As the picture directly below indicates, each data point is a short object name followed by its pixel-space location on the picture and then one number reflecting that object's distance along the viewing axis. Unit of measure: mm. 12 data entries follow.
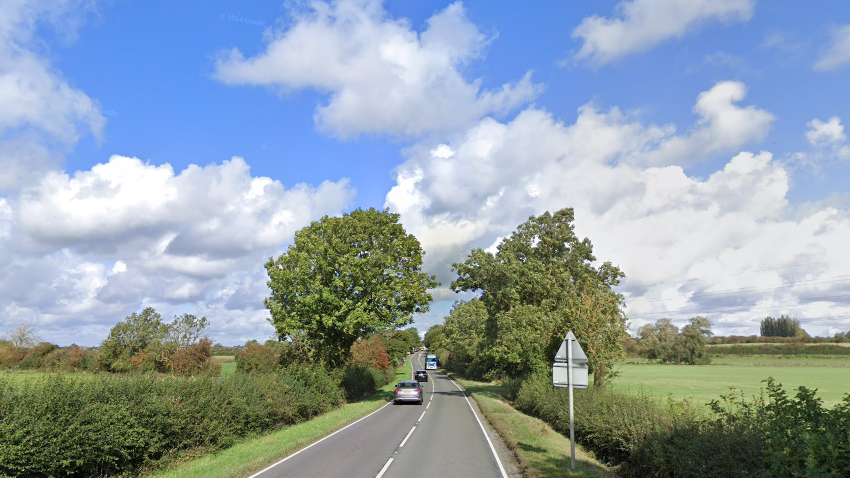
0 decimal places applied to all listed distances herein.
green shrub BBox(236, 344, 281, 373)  37312
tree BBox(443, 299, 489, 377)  51719
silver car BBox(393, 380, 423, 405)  30766
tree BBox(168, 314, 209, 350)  41812
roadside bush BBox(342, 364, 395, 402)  32062
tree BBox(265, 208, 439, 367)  27281
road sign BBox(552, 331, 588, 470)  11492
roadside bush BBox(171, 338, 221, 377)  39750
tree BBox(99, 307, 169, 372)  55869
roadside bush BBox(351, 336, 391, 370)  44850
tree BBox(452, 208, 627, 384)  21391
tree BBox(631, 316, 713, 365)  111375
